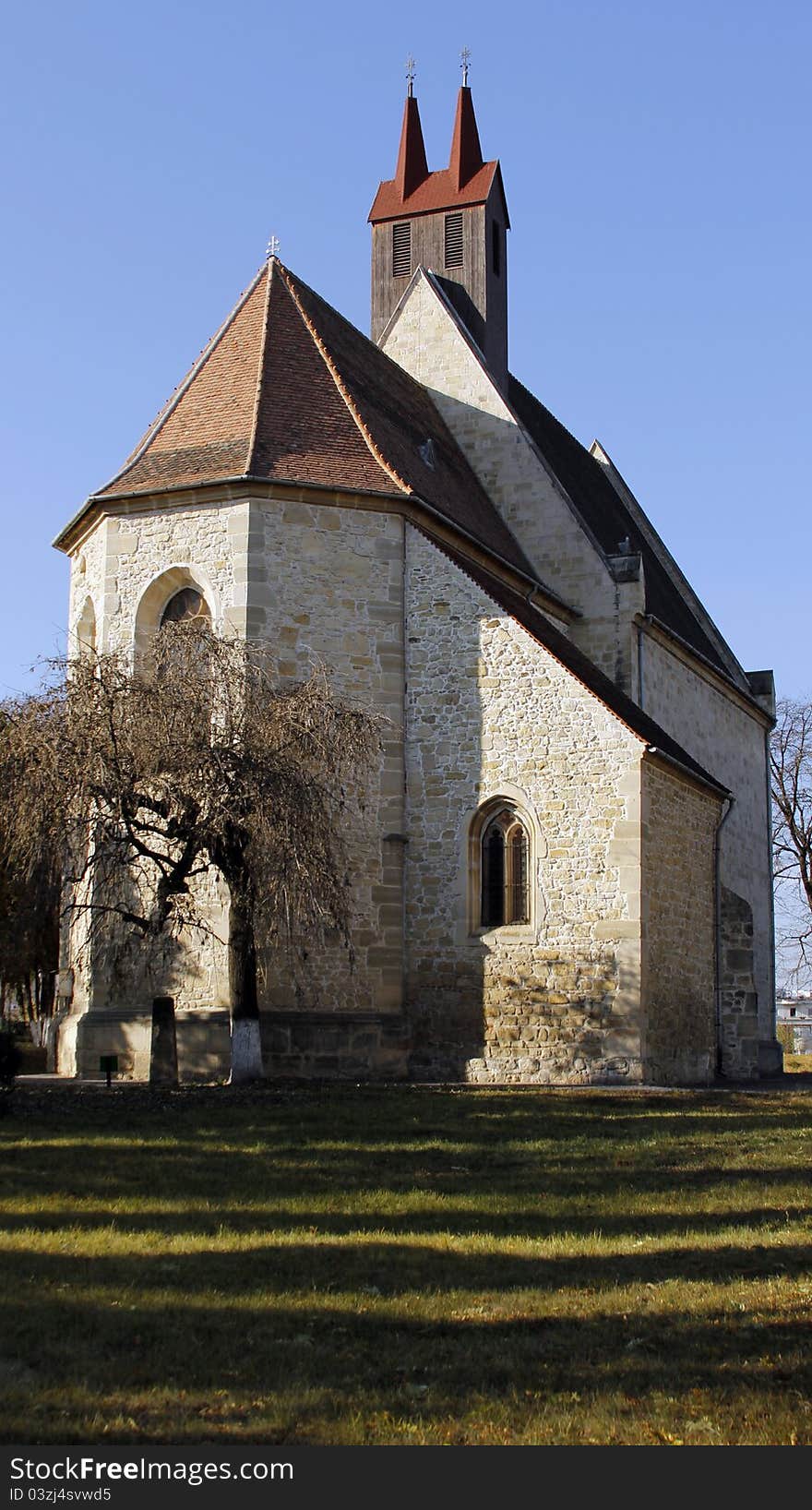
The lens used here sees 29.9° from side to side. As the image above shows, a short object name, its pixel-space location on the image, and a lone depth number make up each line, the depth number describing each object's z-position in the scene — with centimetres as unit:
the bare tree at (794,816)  4569
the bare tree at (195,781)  1570
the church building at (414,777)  1956
